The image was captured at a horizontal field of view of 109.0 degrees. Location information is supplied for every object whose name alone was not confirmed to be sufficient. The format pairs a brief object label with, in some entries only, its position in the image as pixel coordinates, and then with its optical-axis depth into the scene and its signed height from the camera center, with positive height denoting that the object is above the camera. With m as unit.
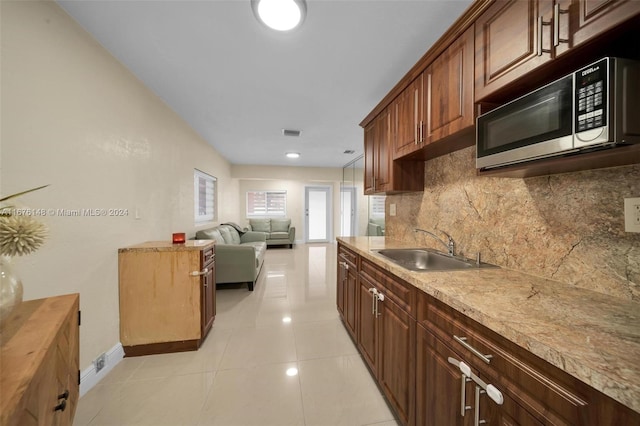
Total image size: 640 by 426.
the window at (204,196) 4.24 +0.31
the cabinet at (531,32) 0.76 +0.71
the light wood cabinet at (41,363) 0.47 -0.37
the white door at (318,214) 7.75 -0.08
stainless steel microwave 0.69 +0.35
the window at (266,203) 7.36 +0.28
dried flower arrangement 0.63 -0.06
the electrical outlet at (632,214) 0.88 +0.00
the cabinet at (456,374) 0.58 -0.57
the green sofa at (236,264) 3.44 -0.80
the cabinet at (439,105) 1.30 +0.72
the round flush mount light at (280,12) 1.42 +1.29
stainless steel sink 1.67 -0.37
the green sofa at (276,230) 6.90 -0.56
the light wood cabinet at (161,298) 1.99 -0.78
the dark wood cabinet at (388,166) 2.16 +0.45
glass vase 0.64 -0.23
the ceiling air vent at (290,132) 3.87 +1.38
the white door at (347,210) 7.66 +0.07
